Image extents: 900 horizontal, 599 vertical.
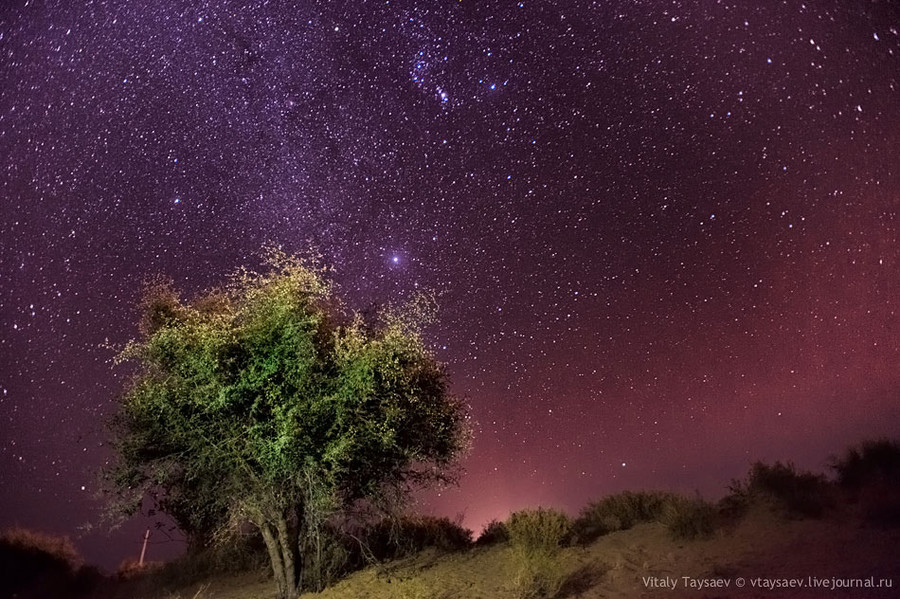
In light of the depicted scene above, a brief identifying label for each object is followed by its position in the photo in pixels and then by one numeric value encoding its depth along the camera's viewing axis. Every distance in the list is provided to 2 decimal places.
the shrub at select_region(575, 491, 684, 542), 18.33
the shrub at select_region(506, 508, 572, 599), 12.16
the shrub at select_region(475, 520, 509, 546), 19.88
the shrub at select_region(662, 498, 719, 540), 15.58
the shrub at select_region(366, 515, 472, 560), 18.20
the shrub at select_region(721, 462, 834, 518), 15.96
